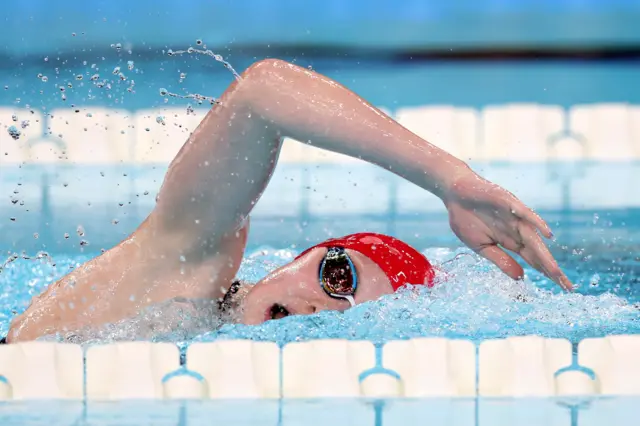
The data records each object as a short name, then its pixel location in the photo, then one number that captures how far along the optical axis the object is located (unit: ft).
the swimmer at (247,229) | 25.61
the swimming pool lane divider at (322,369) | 26.28
